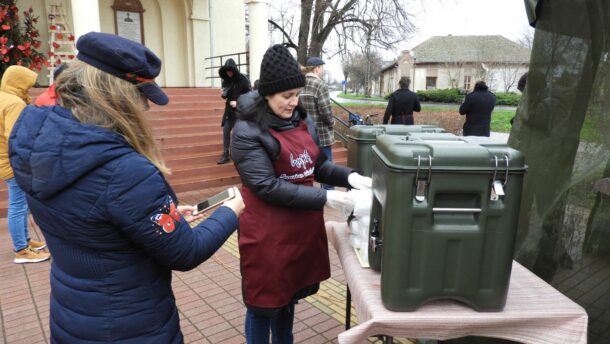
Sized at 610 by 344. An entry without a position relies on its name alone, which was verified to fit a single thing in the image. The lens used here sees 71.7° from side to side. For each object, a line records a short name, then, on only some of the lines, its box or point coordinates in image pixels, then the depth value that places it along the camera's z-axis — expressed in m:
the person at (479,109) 7.29
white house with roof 49.00
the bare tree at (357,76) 50.33
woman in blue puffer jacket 1.20
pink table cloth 1.45
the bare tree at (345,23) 16.73
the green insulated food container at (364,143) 2.47
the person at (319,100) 5.43
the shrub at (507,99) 31.62
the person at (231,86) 7.11
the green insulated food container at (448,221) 1.38
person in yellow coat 3.91
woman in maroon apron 1.95
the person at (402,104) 7.70
